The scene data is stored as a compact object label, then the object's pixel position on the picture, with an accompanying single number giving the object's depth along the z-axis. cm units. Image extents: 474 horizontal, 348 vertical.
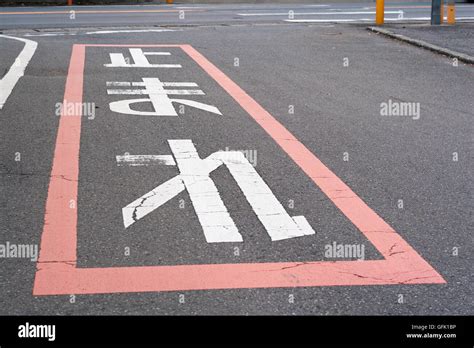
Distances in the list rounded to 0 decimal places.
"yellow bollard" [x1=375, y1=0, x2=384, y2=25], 2020
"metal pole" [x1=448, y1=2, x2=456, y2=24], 2017
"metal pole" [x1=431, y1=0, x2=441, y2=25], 1958
